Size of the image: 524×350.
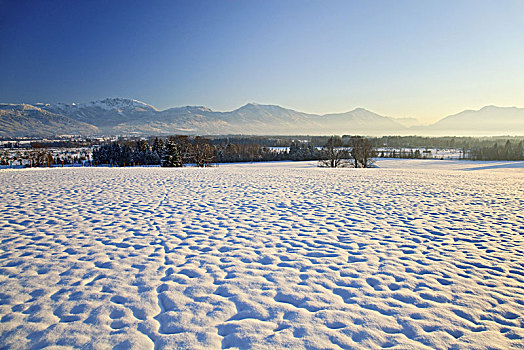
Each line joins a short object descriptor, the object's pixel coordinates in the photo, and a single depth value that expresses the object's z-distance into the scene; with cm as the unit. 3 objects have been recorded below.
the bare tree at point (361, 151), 4650
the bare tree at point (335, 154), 4931
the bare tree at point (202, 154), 5628
